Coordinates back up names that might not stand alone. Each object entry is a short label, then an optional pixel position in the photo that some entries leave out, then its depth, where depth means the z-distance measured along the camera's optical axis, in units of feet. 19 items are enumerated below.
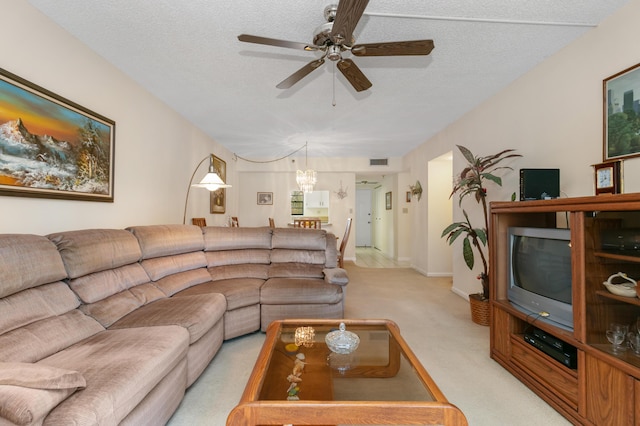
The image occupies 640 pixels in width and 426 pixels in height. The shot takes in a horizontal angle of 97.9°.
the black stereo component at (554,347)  5.29
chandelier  18.32
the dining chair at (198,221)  13.33
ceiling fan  5.48
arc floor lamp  10.69
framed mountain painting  5.64
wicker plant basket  9.53
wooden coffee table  3.44
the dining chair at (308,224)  19.31
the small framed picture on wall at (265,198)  22.74
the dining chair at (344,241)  14.73
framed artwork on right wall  5.72
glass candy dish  5.25
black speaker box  7.09
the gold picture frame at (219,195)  16.72
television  5.54
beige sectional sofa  3.31
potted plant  9.13
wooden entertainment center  4.36
